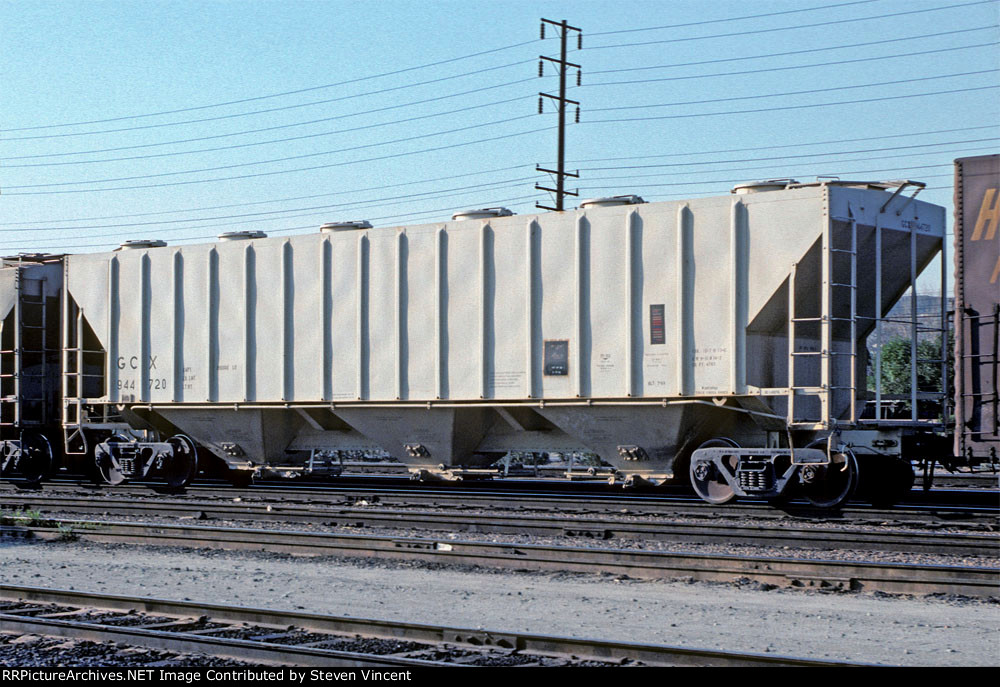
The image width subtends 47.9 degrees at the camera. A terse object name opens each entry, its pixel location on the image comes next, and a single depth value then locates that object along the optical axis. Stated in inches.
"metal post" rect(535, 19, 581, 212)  1311.5
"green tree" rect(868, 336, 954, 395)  804.6
